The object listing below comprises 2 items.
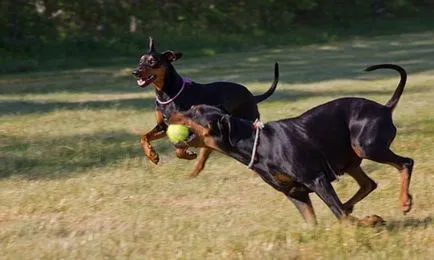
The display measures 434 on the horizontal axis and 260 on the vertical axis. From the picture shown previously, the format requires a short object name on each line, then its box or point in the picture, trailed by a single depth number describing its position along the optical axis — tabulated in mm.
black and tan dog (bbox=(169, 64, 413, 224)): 12430
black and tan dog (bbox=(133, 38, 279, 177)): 17672
